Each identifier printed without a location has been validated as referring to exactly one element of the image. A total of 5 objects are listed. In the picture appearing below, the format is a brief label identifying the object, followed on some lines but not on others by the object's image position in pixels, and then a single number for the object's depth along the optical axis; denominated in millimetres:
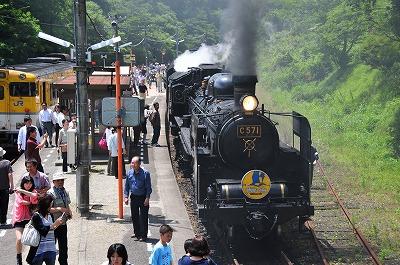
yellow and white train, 20188
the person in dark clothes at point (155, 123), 20141
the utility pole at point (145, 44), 63531
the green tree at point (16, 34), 35031
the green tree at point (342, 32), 31469
